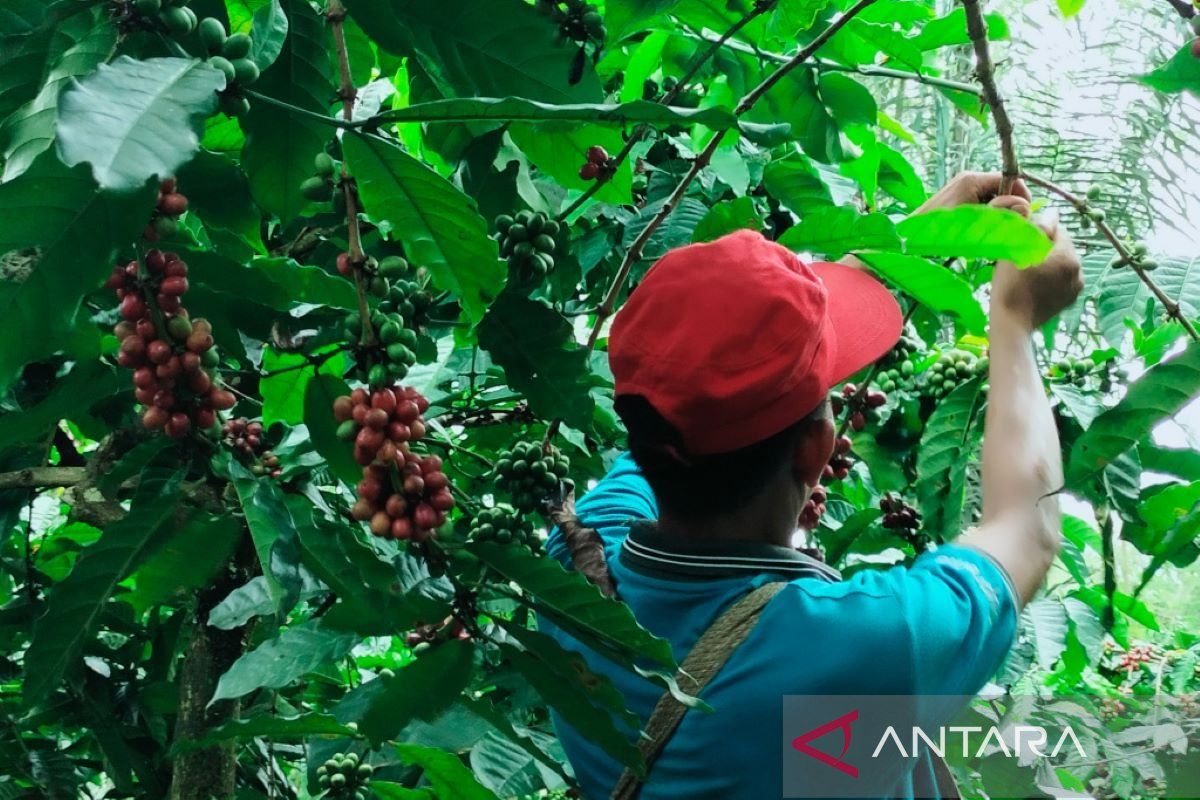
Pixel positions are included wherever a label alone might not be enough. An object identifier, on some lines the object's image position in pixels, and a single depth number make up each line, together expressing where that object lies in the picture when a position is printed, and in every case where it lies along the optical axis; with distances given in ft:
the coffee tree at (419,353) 3.44
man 3.76
